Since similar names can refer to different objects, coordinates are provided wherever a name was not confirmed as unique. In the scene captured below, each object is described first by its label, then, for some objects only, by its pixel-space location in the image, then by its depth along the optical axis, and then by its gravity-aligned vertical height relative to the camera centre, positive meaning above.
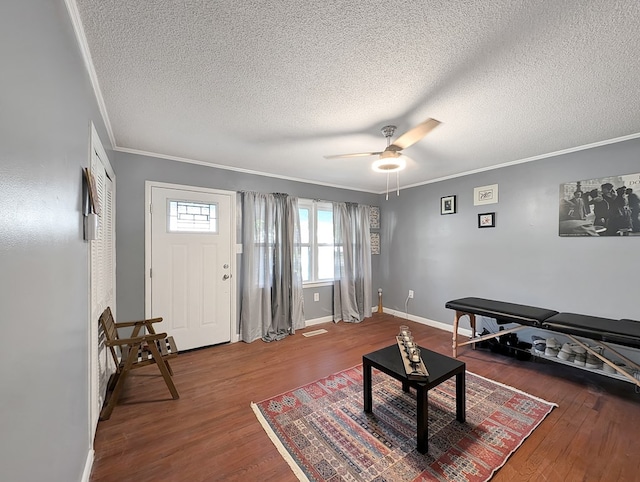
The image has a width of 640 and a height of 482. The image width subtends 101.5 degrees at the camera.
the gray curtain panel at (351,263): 4.54 -0.35
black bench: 2.15 -0.77
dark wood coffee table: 1.68 -0.94
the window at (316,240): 4.33 +0.06
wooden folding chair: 2.07 -0.96
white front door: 3.10 -0.24
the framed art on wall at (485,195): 3.58 +0.65
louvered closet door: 1.75 -0.26
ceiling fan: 1.94 +0.82
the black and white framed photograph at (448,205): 4.02 +0.58
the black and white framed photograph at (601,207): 2.57 +0.35
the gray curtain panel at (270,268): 3.62 -0.35
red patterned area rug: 1.57 -1.35
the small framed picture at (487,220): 3.59 +0.29
